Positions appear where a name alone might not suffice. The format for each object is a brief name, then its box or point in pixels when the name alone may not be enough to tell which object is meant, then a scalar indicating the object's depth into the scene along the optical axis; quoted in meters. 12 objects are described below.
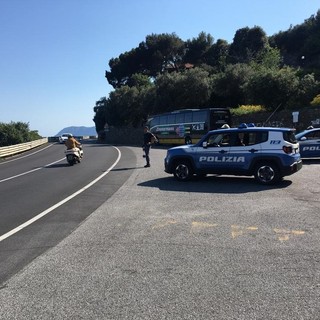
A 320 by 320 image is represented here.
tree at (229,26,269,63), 68.75
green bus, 34.38
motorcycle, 21.77
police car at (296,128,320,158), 17.66
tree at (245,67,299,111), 32.94
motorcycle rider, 21.84
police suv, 11.89
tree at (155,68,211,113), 46.66
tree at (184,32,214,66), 72.69
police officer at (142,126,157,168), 18.31
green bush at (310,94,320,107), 29.33
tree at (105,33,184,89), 72.38
